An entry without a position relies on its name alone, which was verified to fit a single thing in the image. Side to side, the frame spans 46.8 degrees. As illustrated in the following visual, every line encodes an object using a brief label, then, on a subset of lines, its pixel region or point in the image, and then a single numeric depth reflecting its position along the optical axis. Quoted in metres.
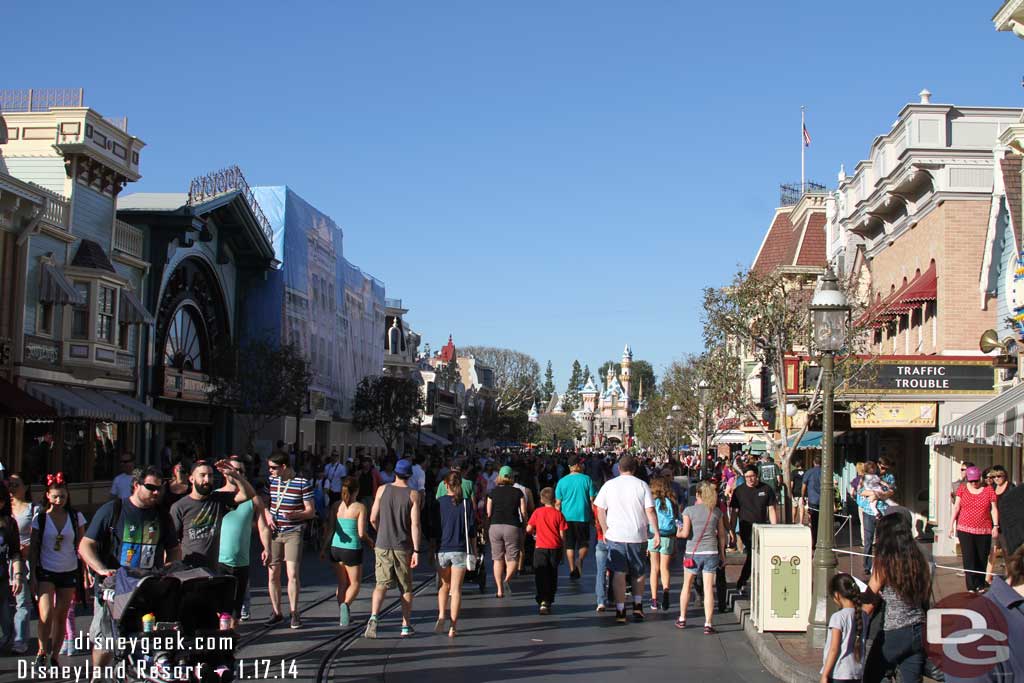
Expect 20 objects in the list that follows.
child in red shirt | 14.00
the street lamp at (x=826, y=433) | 11.05
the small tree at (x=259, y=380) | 40.44
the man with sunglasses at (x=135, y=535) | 8.55
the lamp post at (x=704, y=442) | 39.12
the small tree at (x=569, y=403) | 191.31
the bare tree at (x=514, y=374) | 114.22
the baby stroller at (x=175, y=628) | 6.96
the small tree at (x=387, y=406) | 59.62
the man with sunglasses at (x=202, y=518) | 9.40
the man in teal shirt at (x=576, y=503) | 16.28
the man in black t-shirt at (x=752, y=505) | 15.44
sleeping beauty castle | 185.25
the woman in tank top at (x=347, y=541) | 12.25
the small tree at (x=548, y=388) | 190.54
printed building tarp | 48.00
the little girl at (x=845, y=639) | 7.25
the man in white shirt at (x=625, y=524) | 13.15
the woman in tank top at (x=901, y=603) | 6.84
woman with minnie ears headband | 9.82
